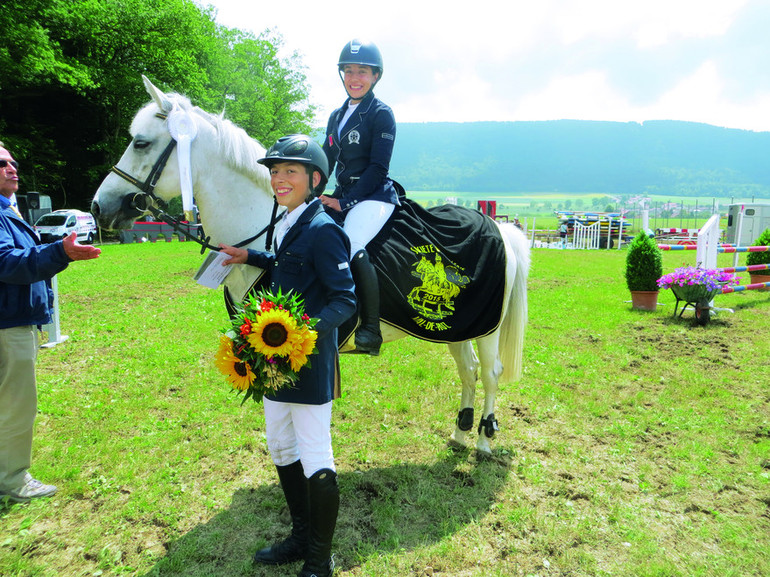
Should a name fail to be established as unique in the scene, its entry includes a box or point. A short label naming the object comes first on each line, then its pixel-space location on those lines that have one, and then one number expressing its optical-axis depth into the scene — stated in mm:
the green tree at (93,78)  22719
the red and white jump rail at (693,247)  9473
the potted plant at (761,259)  12172
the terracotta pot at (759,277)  12156
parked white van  22938
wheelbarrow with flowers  8633
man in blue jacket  3221
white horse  3236
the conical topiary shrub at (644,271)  9758
